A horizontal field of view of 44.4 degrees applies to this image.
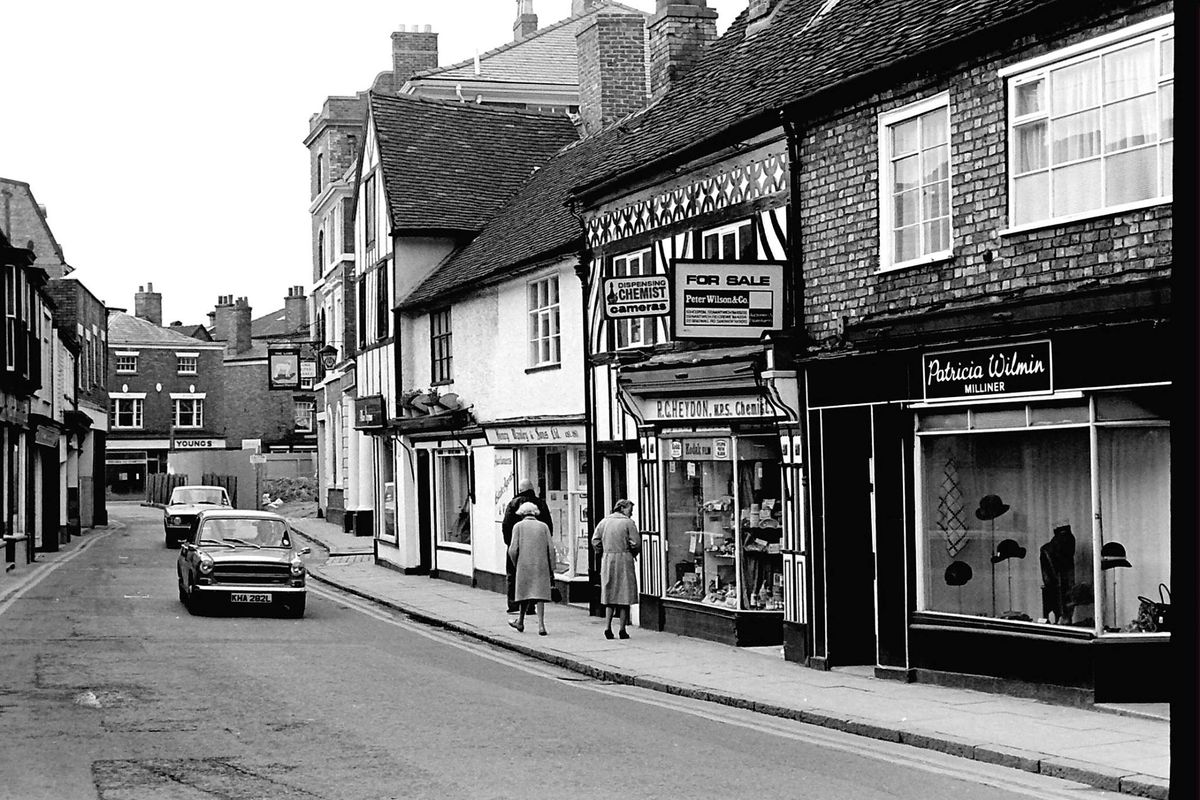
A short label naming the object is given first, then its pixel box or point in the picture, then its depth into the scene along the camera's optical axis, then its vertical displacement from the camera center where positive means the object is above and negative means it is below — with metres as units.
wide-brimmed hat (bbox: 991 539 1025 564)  14.22 -1.22
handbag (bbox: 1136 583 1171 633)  12.58 -1.63
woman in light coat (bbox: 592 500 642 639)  19.30 -1.64
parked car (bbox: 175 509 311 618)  22.52 -1.95
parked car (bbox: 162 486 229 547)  41.78 -1.89
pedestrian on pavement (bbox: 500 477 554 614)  21.00 -1.29
